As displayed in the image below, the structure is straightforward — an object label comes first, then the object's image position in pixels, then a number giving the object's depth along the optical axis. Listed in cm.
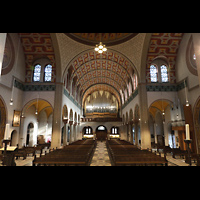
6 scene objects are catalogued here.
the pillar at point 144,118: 1280
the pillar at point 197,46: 501
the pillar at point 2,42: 411
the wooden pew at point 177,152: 970
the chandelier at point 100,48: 958
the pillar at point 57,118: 1273
